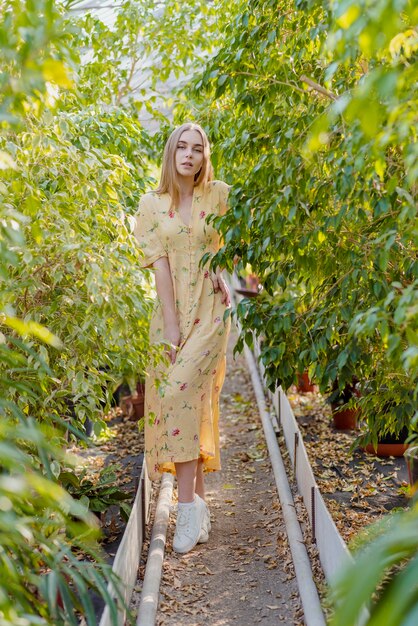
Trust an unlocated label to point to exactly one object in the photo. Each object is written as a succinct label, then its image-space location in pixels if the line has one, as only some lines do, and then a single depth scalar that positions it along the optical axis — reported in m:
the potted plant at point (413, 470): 4.10
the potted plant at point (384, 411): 3.72
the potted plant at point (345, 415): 6.18
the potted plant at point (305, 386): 7.54
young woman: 4.31
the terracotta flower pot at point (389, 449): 5.54
